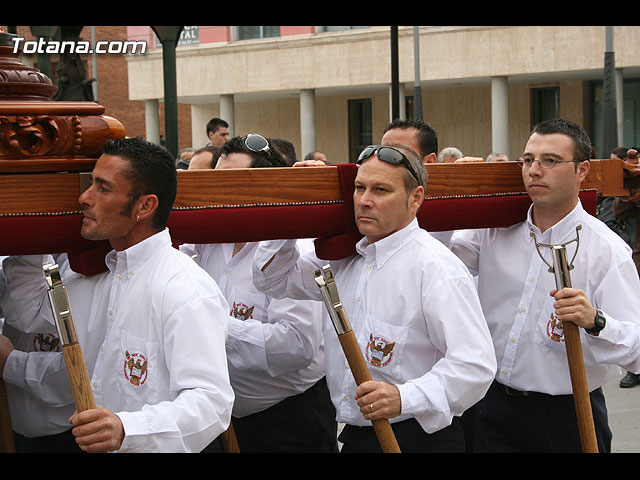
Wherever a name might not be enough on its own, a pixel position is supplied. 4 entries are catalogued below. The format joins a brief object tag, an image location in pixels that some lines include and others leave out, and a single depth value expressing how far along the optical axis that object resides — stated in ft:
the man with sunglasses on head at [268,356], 23.41
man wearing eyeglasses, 22.00
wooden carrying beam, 16.25
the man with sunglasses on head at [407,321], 17.71
